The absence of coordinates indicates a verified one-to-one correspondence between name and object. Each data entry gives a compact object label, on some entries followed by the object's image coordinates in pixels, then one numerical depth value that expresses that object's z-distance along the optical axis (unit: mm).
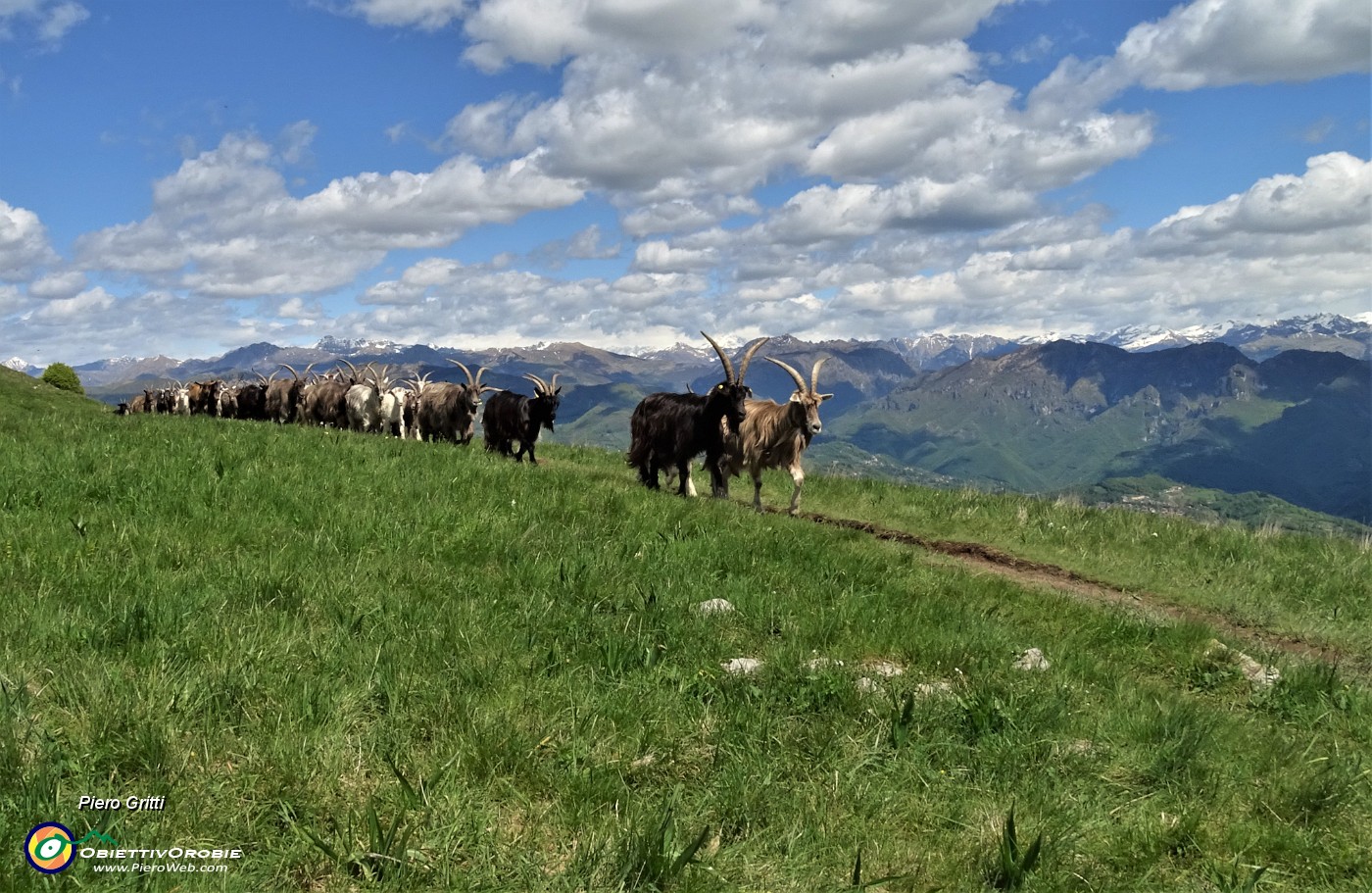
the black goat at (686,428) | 18250
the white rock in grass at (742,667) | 5965
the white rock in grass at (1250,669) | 7897
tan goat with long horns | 19125
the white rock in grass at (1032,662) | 7023
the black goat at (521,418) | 23094
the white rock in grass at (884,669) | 6363
